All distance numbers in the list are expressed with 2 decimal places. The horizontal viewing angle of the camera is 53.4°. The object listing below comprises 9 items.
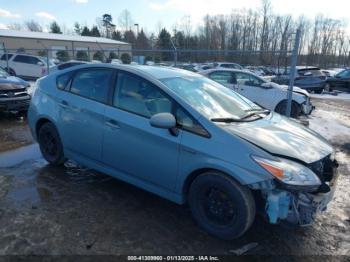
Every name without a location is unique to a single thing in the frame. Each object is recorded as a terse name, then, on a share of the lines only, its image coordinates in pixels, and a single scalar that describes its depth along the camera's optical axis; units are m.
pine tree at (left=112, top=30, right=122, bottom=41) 80.11
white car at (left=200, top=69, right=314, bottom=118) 10.40
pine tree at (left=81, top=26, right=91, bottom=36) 80.97
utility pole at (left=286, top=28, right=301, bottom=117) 7.58
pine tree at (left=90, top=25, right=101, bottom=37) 81.34
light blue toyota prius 3.15
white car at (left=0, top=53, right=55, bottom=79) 20.95
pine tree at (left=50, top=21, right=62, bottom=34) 79.94
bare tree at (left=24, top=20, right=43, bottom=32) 86.20
